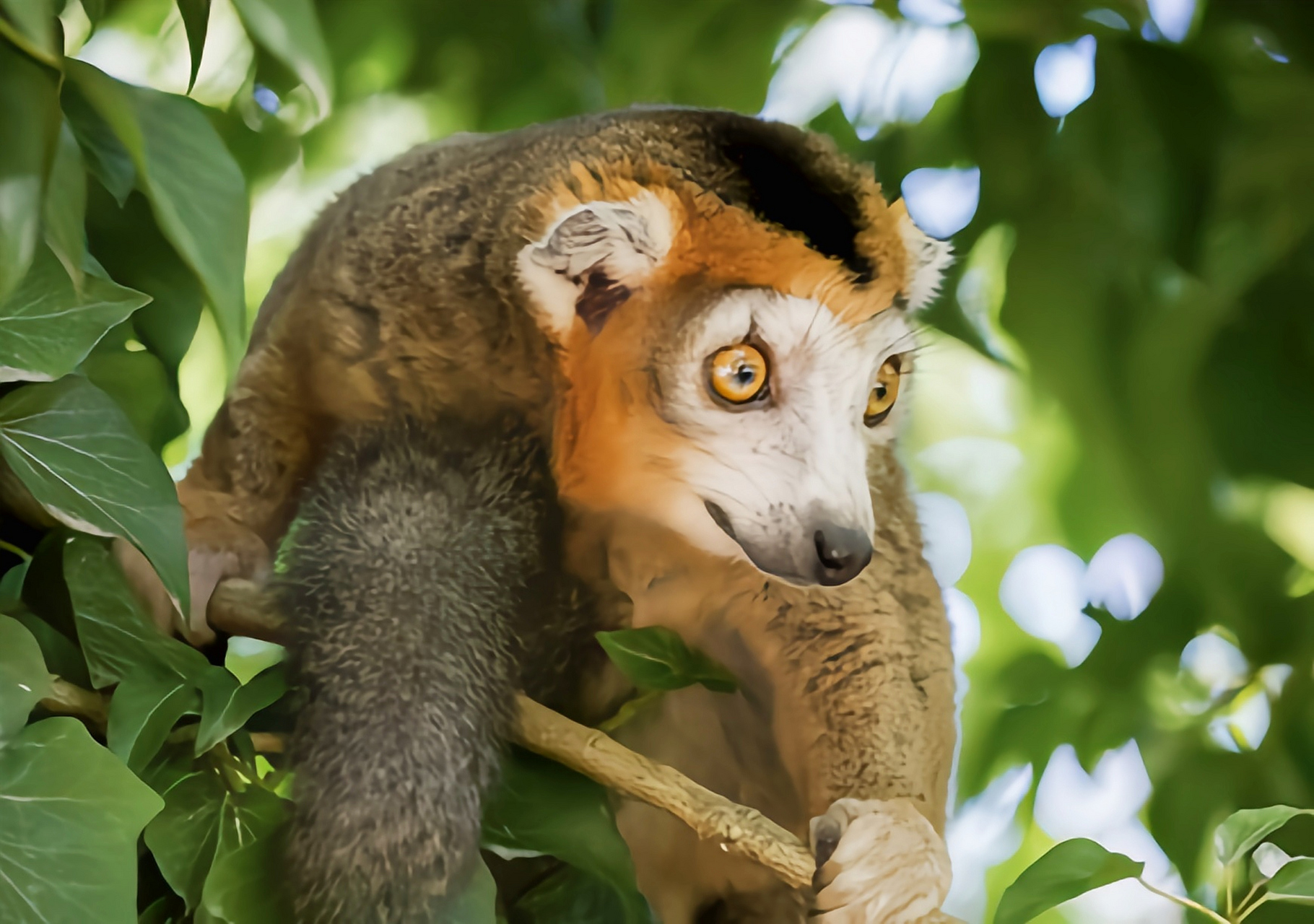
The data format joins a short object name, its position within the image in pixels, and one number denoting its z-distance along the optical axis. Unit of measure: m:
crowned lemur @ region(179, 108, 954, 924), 2.30
